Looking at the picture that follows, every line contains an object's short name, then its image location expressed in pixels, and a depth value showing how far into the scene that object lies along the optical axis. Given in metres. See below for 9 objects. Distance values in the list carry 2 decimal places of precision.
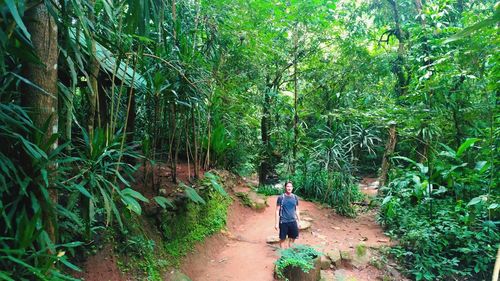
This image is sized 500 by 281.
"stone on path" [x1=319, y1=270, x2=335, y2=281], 4.41
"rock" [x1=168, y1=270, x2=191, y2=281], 3.84
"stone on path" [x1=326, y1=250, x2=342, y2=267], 4.92
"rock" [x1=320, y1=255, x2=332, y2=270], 4.72
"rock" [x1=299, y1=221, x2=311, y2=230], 6.05
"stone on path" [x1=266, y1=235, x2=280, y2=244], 5.33
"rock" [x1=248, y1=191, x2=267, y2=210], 7.05
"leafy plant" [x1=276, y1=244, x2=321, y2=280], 4.05
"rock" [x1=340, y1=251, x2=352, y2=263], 5.07
